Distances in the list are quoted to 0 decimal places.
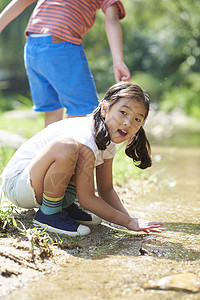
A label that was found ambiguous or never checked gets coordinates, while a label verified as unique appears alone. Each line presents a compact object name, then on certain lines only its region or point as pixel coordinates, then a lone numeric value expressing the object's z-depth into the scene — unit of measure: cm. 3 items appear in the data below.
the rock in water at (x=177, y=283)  204
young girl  236
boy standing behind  281
